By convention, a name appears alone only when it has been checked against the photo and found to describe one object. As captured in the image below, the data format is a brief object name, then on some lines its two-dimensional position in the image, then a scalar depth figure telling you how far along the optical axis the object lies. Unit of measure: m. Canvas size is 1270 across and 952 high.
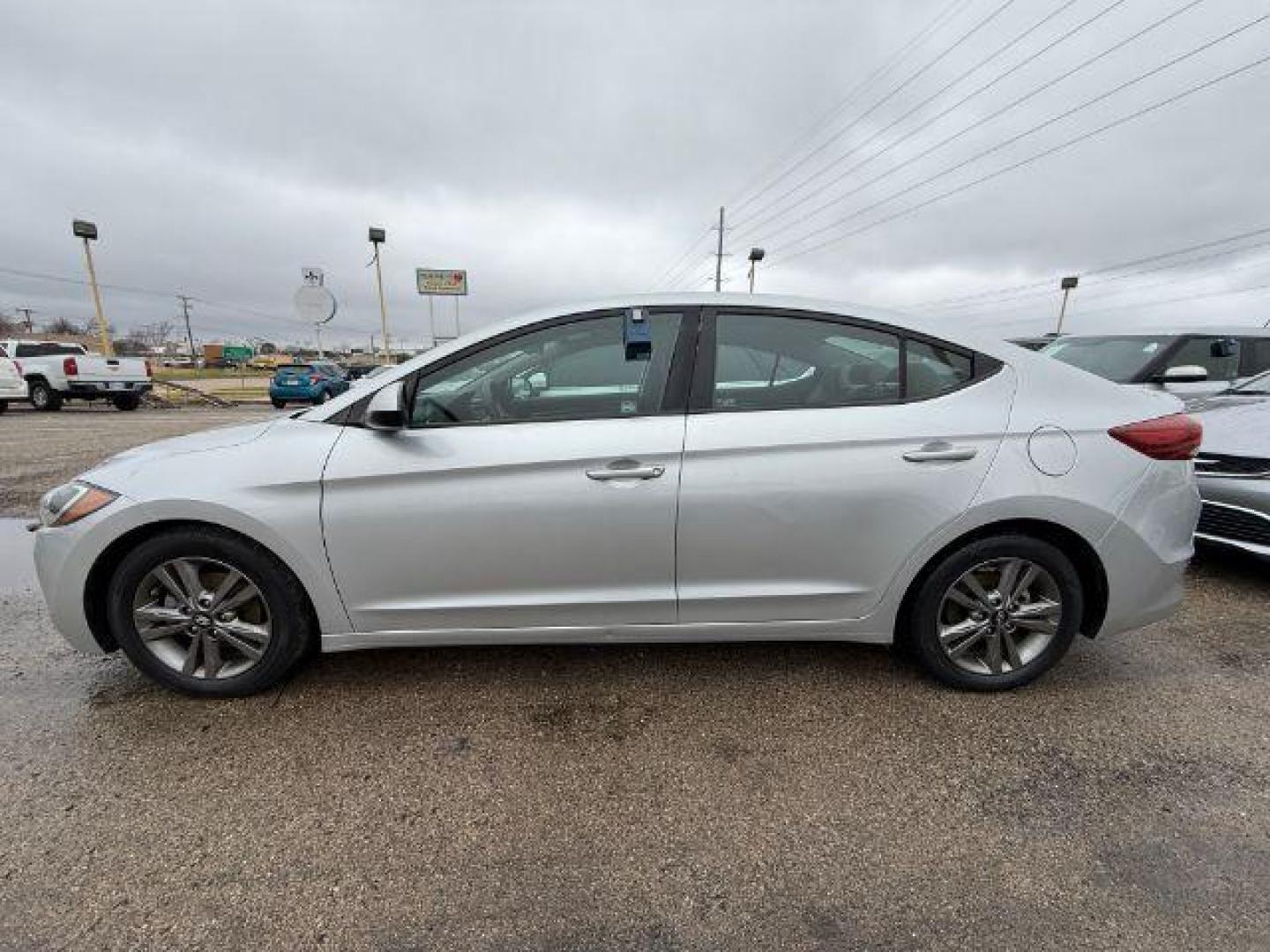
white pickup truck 15.05
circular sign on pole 18.91
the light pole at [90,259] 15.80
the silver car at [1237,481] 3.53
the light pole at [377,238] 19.27
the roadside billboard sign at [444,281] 38.78
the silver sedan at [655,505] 2.35
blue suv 19.31
